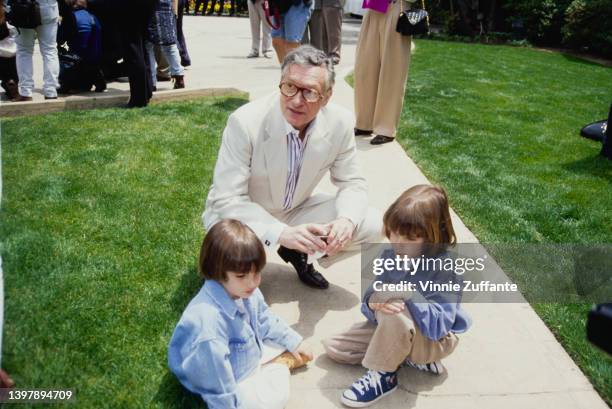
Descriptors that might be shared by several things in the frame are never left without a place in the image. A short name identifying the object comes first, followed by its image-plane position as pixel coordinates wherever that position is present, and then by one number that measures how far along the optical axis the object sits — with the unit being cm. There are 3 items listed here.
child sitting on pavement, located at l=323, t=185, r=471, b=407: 230
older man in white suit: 276
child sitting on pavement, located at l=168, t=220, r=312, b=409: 214
